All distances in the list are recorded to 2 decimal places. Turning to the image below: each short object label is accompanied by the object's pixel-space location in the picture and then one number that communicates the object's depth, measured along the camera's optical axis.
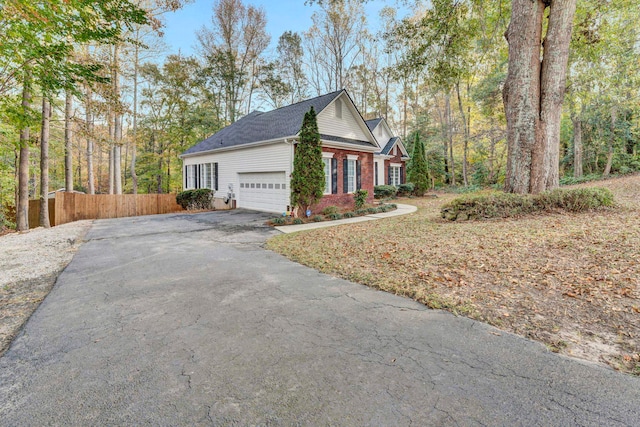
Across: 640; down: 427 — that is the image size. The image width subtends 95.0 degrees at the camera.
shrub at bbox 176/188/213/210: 16.41
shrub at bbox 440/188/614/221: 7.79
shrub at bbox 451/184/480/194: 22.91
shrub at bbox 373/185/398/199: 20.62
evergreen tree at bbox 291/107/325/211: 11.14
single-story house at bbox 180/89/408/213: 13.03
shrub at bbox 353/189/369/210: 13.78
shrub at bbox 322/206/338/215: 12.14
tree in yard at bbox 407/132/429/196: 20.33
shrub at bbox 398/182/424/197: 22.33
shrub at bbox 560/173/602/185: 18.40
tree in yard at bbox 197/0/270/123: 24.05
